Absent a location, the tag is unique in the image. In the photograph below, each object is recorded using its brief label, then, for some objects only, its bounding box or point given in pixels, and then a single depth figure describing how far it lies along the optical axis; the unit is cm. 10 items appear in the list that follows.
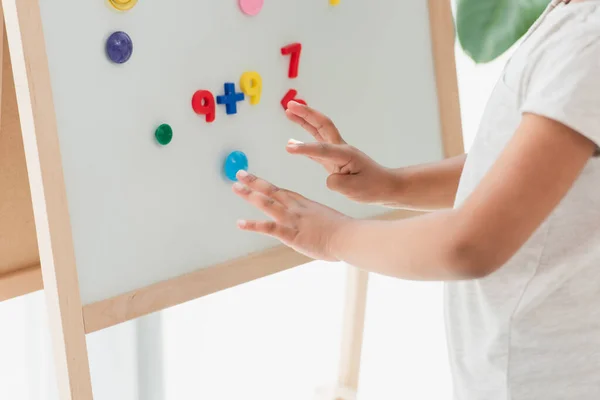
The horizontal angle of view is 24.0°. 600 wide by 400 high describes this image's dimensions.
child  120
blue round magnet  149
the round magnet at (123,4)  137
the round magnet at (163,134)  142
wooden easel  134
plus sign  147
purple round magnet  137
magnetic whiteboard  137
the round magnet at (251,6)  147
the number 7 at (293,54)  152
